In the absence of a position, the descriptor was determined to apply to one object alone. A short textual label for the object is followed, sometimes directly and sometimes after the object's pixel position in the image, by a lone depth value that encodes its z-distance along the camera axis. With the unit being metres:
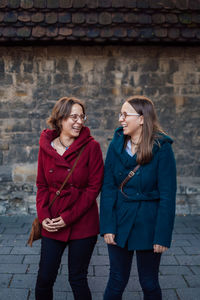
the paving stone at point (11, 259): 4.23
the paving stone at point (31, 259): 4.25
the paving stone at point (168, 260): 4.25
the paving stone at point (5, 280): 3.58
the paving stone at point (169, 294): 3.34
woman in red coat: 2.55
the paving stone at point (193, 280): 3.63
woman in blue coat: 2.44
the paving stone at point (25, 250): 4.60
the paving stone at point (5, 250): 4.60
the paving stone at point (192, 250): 4.66
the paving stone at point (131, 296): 3.35
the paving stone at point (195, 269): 3.98
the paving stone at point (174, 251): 4.63
